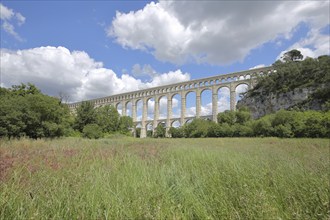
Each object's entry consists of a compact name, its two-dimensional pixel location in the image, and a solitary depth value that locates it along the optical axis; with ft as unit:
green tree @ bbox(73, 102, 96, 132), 136.87
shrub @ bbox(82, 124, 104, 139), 118.75
